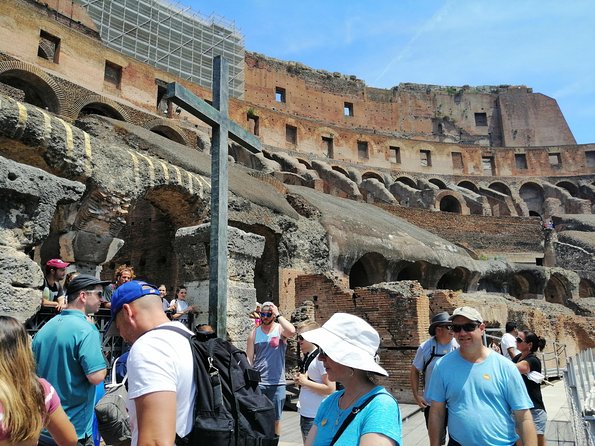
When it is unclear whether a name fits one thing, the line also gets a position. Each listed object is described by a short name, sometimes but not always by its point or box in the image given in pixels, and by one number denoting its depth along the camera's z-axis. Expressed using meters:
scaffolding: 34.97
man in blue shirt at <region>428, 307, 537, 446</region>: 2.72
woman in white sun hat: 1.77
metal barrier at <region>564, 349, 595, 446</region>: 3.58
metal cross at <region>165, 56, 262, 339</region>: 4.33
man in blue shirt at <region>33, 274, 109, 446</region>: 2.73
